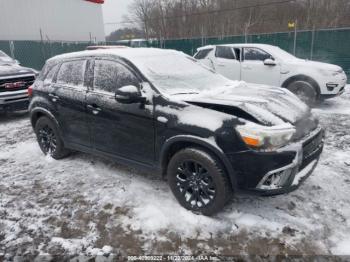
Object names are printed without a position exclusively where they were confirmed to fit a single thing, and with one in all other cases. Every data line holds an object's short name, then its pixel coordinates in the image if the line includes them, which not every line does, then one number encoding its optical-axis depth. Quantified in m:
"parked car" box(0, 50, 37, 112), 7.40
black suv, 2.84
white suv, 7.80
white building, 21.38
